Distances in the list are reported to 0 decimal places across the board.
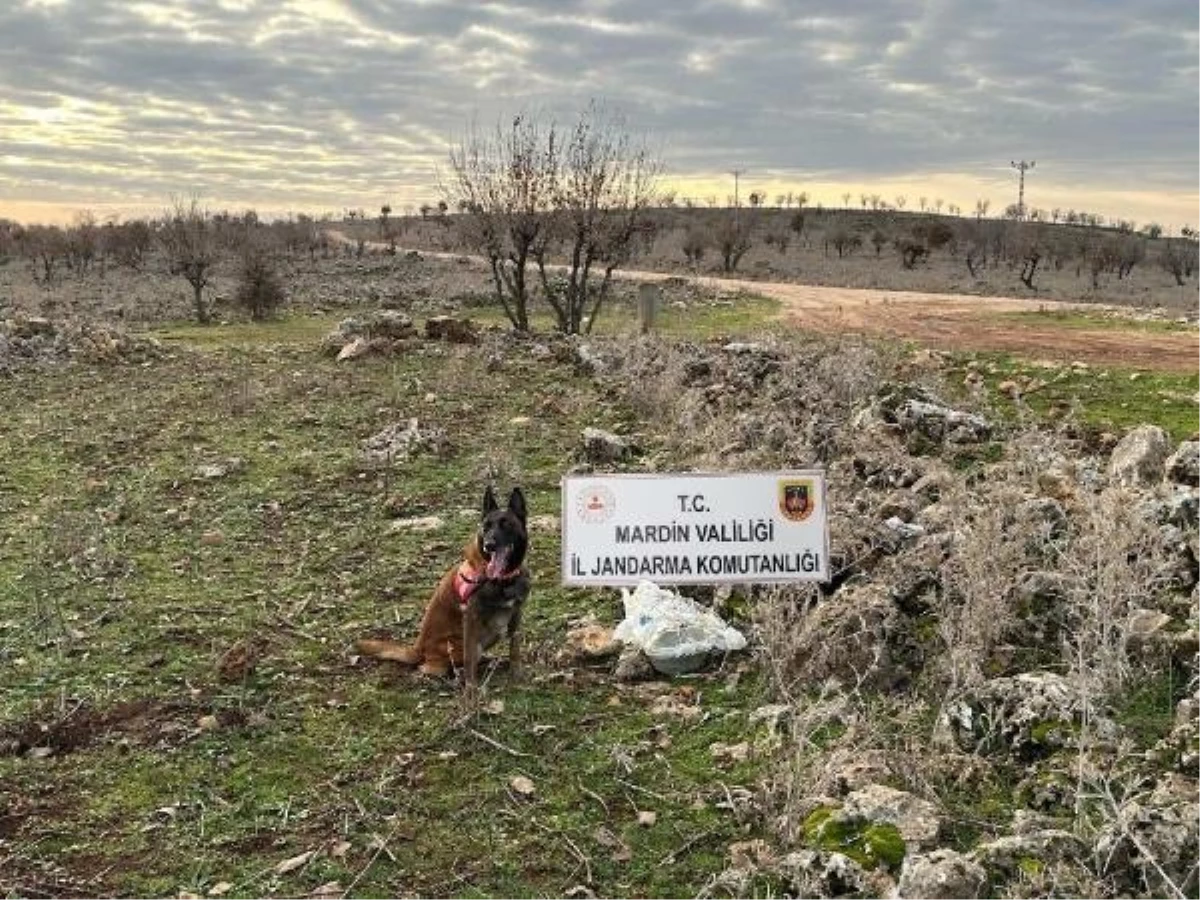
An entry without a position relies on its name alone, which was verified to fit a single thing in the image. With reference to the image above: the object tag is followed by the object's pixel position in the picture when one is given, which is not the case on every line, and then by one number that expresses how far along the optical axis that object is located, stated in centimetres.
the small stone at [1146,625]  446
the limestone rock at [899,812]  334
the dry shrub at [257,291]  2556
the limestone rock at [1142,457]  643
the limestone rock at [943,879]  299
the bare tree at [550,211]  1906
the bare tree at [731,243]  4564
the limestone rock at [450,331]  1727
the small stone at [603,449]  927
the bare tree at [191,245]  2639
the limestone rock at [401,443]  984
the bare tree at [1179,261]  4830
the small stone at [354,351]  1593
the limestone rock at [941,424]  821
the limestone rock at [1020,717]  387
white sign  555
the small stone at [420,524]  776
